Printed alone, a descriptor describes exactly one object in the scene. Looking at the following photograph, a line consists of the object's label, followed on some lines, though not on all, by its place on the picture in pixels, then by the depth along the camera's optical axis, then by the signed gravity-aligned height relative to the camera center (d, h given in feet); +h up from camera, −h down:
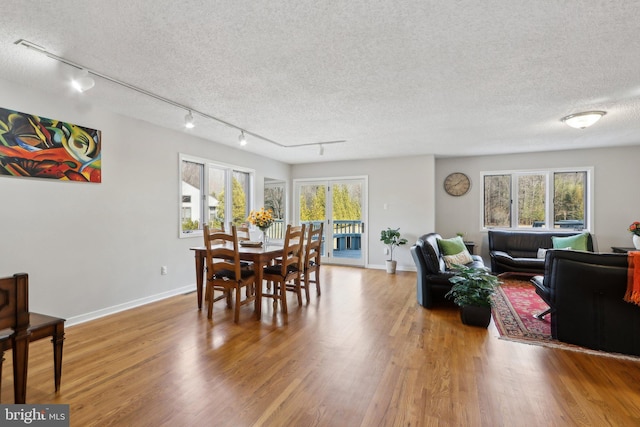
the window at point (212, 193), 15.62 +1.11
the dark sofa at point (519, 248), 17.53 -2.16
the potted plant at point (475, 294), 10.48 -2.83
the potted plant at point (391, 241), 20.03 -1.84
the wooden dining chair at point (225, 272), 10.89 -2.24
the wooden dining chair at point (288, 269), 11.91 -2.27
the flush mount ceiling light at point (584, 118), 11.60 +3.68
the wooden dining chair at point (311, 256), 13.46 -1.96
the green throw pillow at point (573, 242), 16.92 -1.59
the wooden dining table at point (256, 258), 11.27 -1.74
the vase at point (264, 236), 12.98 -1.00
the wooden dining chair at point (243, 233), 15.31 -1.06
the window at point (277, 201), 24.22 +0.96
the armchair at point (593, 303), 8.29 -2.51
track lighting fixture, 7.37 +3.93
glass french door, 22.66 -0.14
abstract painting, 9.23 +2.12
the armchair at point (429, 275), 12.52 -2.52
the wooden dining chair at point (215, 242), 11.26 -1.46
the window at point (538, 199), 19.31 +0.98
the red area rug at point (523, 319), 9.21 -3.89
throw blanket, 7.76 -1.71
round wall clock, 21.39 +2.10
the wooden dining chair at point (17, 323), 5.25 -1.96
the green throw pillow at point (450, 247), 15.49 -1.71
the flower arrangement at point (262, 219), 12.89 -0.25
